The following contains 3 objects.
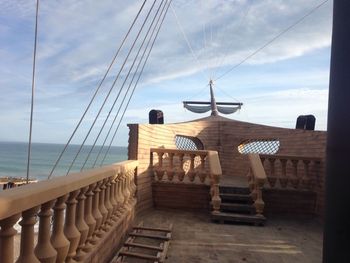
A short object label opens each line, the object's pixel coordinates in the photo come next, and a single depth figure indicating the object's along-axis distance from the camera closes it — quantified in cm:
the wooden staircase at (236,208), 679
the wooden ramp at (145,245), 429
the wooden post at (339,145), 115
